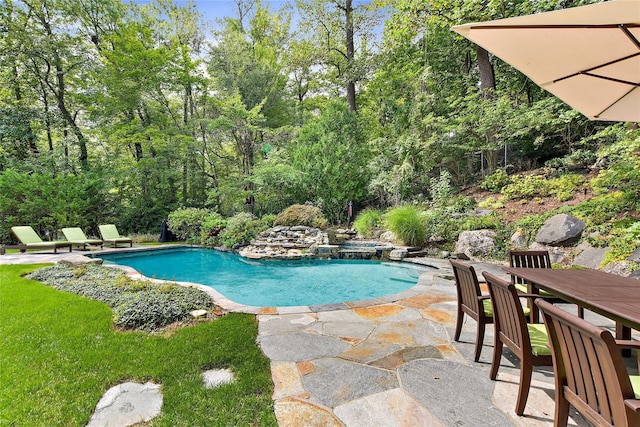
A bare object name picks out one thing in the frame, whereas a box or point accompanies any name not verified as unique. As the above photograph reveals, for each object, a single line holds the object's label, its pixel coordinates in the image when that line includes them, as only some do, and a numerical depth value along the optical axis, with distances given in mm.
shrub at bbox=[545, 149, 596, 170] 7723
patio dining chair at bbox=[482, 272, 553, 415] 1737
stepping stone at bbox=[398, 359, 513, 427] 1698
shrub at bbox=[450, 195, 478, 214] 8654
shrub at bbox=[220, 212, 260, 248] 10414
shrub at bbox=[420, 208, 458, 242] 8008
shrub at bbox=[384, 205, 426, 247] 8242
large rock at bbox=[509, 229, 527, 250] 6370
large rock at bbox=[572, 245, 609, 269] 4897
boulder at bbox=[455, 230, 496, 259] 6816
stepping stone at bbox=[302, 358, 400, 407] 1927
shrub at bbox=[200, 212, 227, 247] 11149
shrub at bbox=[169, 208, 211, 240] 11773
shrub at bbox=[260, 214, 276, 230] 11097
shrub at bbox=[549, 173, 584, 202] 7062
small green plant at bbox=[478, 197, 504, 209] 8023
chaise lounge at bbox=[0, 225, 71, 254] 8406
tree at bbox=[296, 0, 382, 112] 14072
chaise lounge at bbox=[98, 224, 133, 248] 9854
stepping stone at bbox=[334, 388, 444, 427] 1674
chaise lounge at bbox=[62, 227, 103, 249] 9156
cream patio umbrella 1899
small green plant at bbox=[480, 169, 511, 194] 9039
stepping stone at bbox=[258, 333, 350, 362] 2469
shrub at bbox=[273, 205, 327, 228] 10703
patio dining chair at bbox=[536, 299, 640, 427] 1095
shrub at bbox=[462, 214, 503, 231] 7200
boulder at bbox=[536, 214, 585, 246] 5797
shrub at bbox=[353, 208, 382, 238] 10211
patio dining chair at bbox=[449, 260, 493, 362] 2344
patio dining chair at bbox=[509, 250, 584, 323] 3449
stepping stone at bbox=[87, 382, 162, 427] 1696
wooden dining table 1712
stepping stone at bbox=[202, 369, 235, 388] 2048
